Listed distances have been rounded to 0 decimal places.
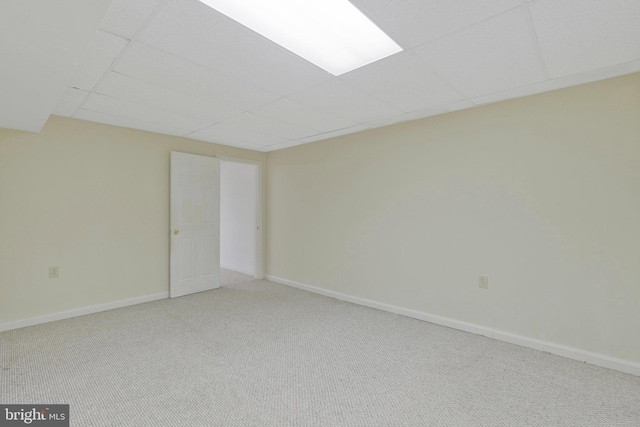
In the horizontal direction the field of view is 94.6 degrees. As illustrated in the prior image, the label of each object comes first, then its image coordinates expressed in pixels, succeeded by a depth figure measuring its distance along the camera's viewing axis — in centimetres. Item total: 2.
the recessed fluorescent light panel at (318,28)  152
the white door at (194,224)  411
